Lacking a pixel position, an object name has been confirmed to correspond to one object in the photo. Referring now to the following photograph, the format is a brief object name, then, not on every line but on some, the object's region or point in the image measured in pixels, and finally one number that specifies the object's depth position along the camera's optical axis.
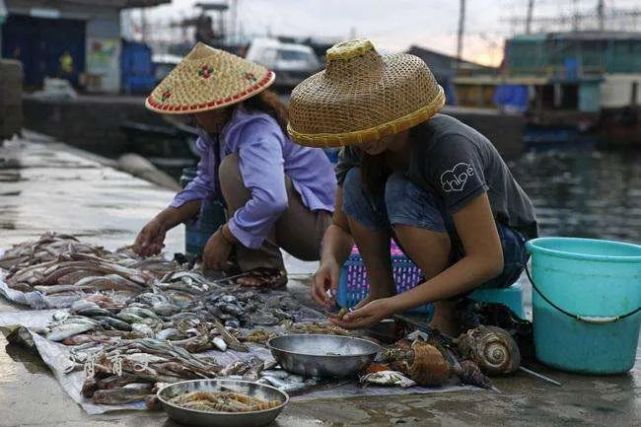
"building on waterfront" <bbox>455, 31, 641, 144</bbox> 46.50
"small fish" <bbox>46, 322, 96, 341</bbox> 3.91
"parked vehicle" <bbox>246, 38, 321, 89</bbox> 37.72
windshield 38.75
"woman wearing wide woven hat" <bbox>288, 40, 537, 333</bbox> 3.72
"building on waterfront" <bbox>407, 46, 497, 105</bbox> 47.56
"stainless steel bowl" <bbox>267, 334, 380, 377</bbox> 3.53
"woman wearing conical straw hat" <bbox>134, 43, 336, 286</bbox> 4.95
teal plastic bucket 3.81
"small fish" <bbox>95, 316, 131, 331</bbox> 4.08
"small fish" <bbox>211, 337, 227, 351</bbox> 3.96
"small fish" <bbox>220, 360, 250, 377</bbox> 3.56
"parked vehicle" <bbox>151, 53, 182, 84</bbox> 39.03
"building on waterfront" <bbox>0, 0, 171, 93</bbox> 34.97
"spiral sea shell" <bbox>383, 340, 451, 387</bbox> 3.59
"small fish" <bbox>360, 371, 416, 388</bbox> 3.58
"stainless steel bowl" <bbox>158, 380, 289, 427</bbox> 3.00
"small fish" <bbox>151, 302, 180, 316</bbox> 4.33
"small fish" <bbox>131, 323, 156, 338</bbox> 3.95
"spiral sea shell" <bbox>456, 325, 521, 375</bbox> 3.80
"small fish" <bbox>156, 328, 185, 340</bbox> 3.94
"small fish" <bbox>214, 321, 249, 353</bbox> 3.99
